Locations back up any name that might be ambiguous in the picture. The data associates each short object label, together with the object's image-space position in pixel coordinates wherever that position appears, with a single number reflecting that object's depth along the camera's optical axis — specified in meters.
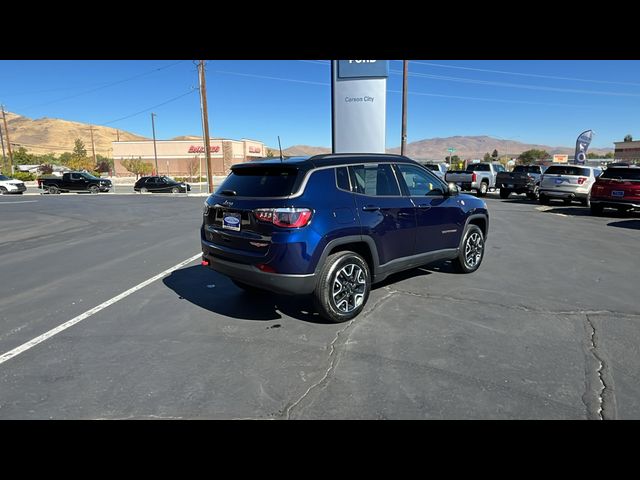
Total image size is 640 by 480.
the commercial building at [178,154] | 71.44
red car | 12.28
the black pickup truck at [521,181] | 20.06
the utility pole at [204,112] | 28.12
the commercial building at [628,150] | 74.25
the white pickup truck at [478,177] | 22.55
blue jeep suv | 3.84
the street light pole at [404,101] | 25.58
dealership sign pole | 10.39
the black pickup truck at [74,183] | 29.56
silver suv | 15.78
